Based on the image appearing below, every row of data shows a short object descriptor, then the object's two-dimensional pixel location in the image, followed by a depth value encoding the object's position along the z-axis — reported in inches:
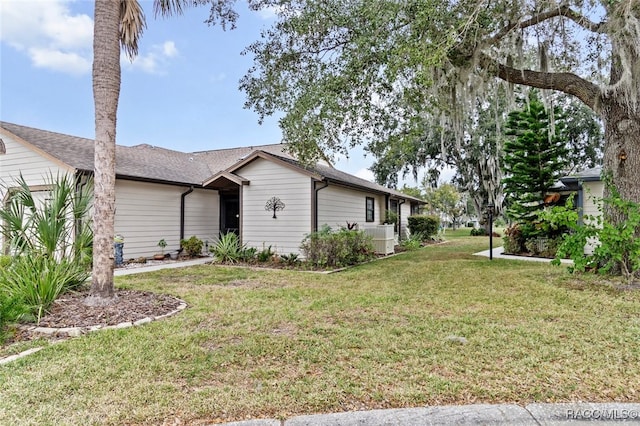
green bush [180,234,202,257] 458.3
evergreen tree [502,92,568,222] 473.7
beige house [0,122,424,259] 382.3
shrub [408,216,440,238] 755.4
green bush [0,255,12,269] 268.4
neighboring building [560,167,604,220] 423.2
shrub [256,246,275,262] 407.2
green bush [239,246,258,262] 414.4
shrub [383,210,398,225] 650.8
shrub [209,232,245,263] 411.2
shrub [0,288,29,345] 156.5
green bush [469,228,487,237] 989.5
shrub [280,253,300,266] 390.3
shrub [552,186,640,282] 239.3
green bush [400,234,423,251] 597.9
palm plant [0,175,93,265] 206.2
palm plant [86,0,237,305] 200.4
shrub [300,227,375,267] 373.1
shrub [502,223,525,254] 495.8
